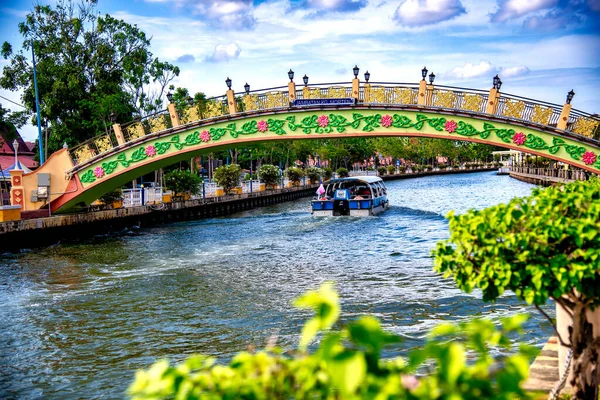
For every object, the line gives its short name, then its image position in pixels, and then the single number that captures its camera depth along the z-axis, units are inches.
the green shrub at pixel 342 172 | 2322.8
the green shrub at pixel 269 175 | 1615.0
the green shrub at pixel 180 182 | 1163.3
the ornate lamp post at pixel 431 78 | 736.3
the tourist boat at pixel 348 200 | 1096.8
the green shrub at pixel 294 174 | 1844.2
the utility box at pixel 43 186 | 845.2
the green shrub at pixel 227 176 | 1349.7
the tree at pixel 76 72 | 1259.8
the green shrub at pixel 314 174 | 2017.7
